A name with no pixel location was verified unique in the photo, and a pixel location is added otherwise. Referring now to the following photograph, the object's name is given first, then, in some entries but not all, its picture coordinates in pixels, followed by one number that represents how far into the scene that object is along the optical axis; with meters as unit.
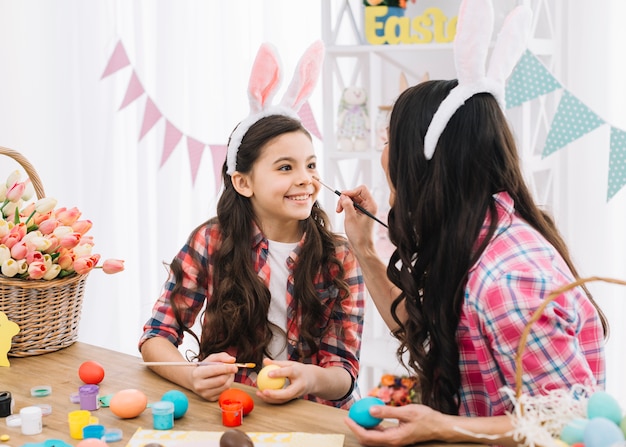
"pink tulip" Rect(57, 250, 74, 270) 1.72
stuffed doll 2.84
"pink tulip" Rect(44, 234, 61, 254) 1.70
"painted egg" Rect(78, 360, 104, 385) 1.57
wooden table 1.36
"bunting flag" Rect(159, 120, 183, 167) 3.34
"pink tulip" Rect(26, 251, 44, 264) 1.67
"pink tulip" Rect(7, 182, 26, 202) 1.79
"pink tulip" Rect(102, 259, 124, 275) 1.80
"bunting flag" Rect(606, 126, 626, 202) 2.43
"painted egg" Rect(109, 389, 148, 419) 1.40
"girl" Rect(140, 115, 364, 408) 1.85
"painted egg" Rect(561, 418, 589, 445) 1.01
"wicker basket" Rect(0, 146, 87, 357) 1.69
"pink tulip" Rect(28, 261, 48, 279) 1.66
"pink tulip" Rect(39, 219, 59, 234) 1.73
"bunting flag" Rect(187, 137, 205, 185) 3.32
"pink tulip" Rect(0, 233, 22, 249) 1.69
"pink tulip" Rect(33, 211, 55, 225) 1.76
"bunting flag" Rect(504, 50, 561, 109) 2.41
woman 1.21
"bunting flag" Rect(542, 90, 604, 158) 2.44
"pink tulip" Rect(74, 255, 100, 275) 1.72
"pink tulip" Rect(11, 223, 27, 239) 1.70
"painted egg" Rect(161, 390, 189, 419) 1.39
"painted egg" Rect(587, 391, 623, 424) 1.02
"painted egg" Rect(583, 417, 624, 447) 0.97
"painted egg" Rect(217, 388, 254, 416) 1.40
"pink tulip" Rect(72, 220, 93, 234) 1.78
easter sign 2.66
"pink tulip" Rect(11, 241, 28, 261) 1.67
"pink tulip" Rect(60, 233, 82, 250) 1.71
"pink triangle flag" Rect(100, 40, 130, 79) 3.34
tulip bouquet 1.67
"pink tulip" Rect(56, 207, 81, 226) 1.78
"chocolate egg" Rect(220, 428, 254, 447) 1.20
